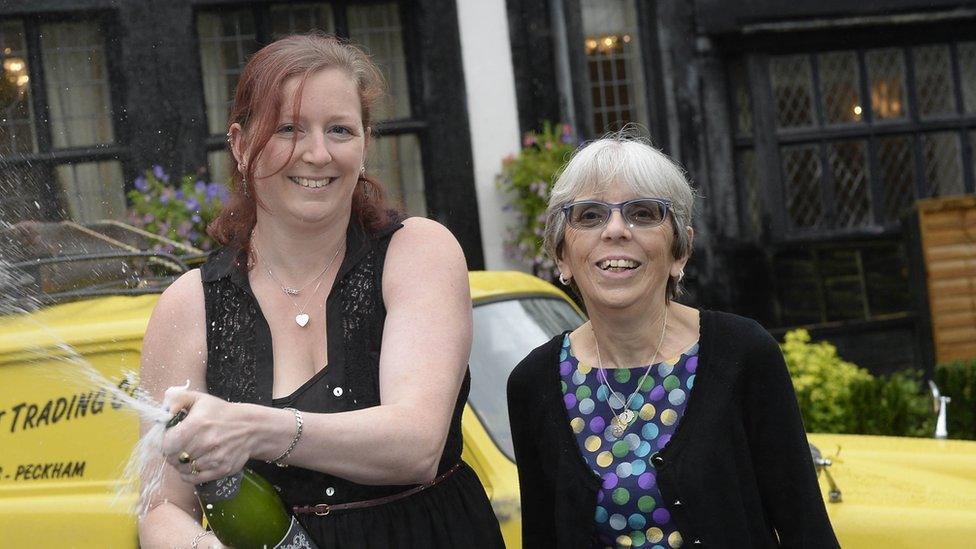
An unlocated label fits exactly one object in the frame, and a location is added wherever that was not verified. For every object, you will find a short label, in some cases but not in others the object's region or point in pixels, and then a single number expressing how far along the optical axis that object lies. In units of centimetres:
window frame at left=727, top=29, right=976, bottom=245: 980
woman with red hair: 237
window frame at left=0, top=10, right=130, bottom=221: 855
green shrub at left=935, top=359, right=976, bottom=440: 675
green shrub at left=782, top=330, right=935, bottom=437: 623
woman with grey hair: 259
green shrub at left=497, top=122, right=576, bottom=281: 904
